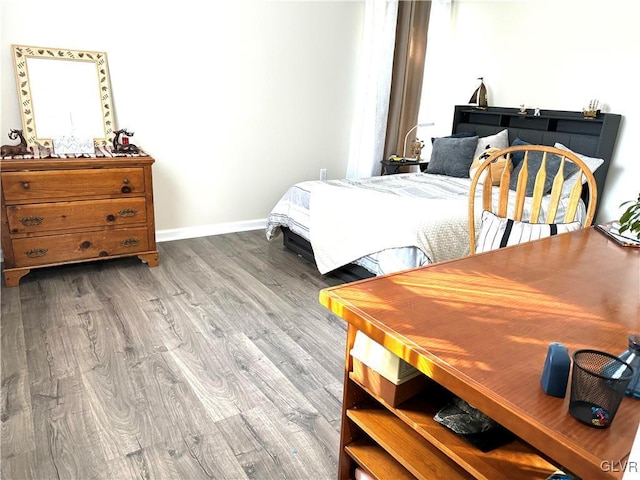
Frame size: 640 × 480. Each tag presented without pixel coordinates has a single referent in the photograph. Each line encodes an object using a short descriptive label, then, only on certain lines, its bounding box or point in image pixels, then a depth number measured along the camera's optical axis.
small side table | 4.29
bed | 2.58
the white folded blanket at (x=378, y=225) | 2.56
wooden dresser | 2.74
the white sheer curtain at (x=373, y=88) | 4.37
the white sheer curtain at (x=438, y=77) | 4.40
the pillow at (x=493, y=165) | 3.45
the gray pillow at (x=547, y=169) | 3.30
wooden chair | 1.84
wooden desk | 0.71
